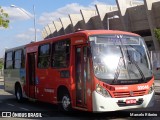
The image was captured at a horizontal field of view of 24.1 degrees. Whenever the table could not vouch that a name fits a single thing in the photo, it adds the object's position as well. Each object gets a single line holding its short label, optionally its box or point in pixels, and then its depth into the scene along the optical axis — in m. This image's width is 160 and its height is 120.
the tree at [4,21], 17.91
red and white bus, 11.03
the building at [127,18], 50.75
